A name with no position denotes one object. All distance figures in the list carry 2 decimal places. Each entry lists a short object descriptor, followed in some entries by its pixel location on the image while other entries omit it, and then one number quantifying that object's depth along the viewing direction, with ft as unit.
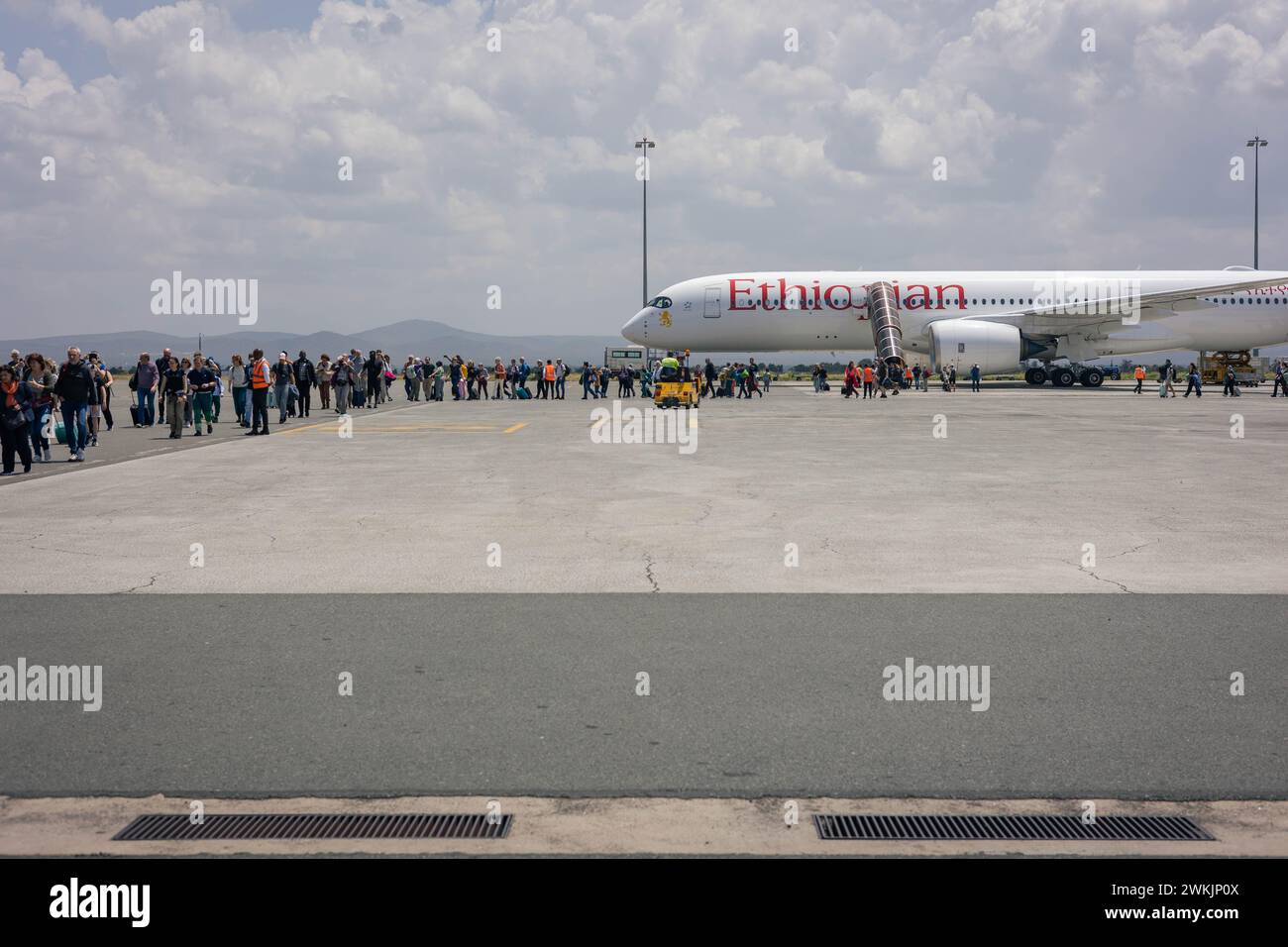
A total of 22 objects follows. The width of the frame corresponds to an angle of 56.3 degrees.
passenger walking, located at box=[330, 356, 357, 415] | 114.11
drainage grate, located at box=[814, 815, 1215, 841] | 14.35
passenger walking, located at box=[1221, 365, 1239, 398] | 145.55
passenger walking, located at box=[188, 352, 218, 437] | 82.64
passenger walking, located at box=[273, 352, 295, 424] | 94.68
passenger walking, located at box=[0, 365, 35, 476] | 54.34
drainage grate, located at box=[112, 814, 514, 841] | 14.40
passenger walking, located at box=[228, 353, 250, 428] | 91.19
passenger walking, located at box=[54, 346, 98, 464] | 61.93
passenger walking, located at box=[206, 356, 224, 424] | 88.38
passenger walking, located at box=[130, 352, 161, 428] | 89.15
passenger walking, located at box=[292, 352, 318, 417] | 105.91
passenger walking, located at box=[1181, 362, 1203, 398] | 143.84
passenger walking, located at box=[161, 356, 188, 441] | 80.07
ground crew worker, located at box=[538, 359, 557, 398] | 148.71
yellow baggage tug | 116.26
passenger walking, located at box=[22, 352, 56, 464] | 56.85
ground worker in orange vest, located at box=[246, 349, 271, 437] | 80.02
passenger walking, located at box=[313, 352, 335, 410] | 114.41
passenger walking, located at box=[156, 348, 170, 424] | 85.88
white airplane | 151.94
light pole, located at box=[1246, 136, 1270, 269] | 229.95
